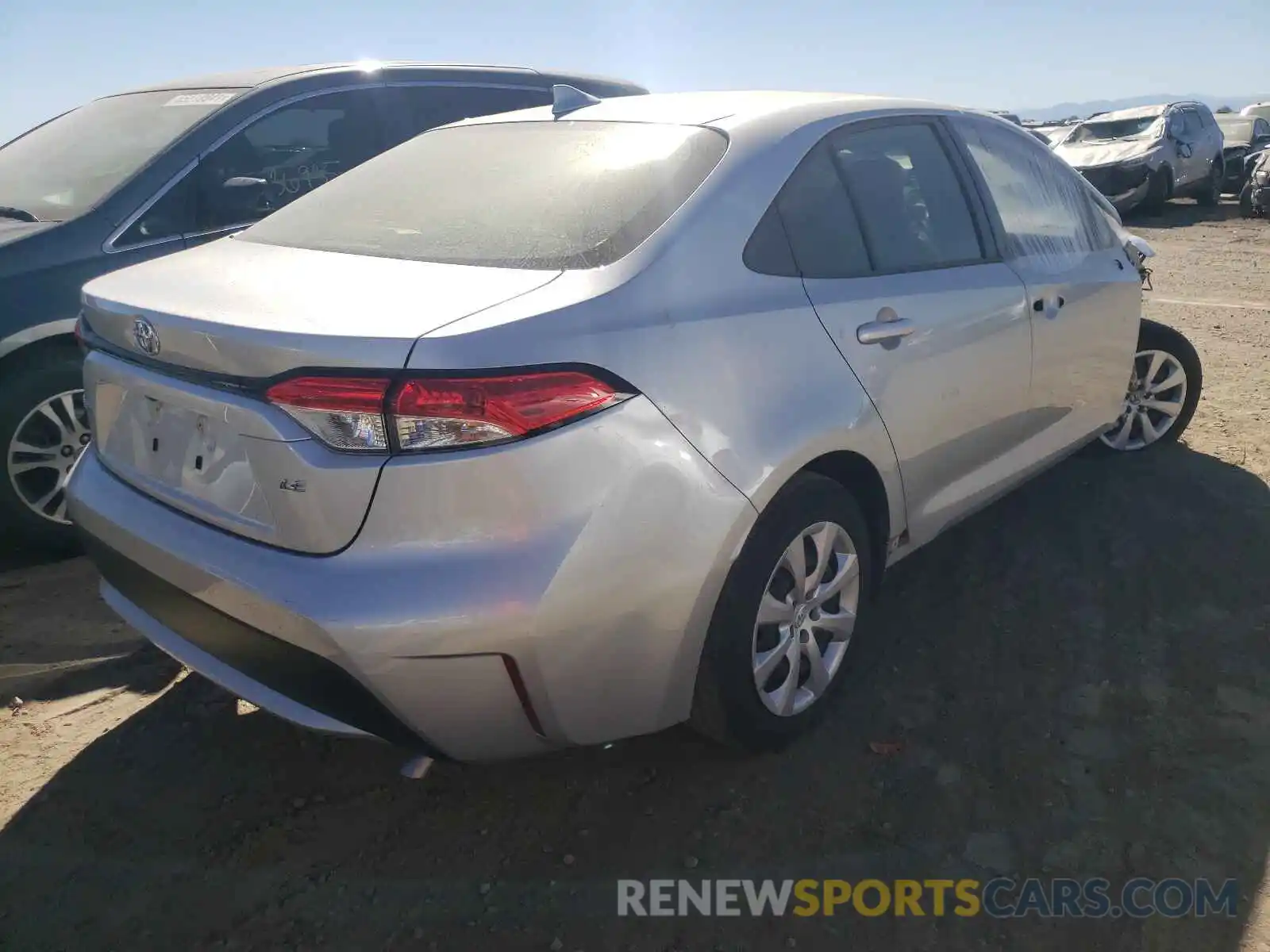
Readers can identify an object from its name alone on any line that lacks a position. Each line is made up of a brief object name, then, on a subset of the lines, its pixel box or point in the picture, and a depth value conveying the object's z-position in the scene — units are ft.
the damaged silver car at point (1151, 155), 50.16
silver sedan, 6.11
